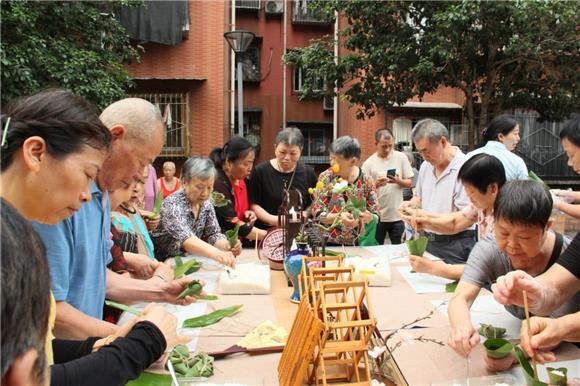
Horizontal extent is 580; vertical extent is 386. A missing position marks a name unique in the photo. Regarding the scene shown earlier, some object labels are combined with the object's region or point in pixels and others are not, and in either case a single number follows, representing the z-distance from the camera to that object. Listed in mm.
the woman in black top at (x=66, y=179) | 1149
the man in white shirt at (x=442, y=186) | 3135
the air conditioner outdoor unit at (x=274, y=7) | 14057
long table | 1460
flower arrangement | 2825
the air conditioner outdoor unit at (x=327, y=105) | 14281
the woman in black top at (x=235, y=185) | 3420
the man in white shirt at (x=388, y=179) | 4840
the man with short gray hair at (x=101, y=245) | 1449
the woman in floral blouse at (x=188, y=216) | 2877
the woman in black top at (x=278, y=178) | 3727
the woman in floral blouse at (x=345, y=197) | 2980
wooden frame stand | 1266
